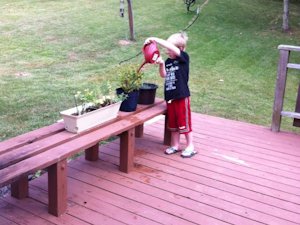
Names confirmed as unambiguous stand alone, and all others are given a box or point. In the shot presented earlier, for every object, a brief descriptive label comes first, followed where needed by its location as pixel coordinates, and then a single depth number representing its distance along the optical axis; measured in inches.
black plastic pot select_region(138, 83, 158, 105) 155.6
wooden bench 103.9
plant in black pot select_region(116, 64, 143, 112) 143.3
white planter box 122.8
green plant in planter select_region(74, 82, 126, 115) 128.7
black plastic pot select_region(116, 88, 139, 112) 144.5
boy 144.2
